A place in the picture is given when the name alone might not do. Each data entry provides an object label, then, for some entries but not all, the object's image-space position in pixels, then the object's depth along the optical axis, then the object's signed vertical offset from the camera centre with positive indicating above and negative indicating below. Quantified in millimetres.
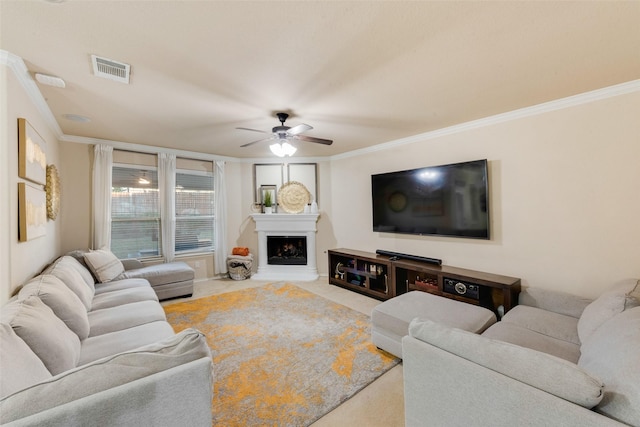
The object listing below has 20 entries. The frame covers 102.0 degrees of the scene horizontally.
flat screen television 3176 +206
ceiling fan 2873 +952
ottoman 2242 -907
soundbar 3600 -618
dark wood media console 2902 -870
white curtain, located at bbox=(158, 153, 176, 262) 4578 +257
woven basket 5047 -951
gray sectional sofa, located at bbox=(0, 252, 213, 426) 868 -617
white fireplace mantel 5207 -343
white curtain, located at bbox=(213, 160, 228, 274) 5129 -30
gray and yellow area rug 1848 -1307
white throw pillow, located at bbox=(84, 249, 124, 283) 3242 -575
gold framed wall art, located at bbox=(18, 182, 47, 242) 1999 +82
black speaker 2973 -874
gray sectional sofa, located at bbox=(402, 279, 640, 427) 961 -706
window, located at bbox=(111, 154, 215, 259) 4277 +231
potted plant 5301 +295
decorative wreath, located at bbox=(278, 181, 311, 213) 5338 +425
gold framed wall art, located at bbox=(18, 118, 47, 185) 1996 +584
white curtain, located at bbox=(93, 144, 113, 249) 3932 +389
